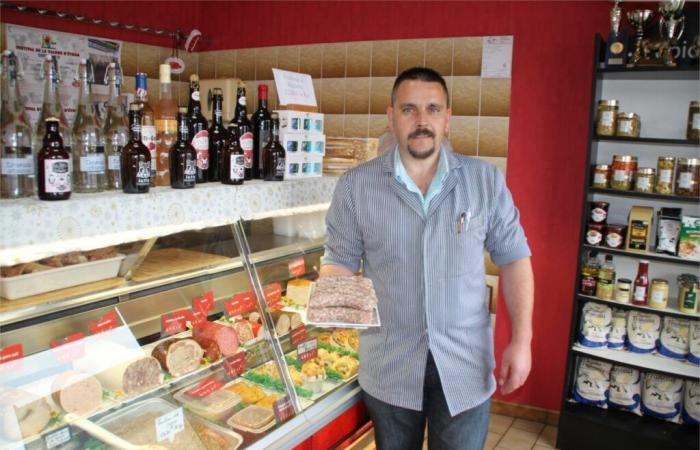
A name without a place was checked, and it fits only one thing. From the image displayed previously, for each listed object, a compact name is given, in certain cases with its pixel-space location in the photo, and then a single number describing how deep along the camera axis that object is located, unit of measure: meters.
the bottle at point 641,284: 3.56
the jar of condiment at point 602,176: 3.59
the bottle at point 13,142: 1.70
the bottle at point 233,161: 2.27
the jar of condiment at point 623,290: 3.60
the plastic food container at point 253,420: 2.07
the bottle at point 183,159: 2.07
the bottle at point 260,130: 2.54
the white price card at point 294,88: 2.59
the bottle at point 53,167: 1.68
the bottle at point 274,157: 2.56
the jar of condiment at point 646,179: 3.46
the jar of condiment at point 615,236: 3.58
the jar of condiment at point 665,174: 3.40
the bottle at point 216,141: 2.28
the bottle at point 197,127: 2.15
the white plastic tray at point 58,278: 1.71
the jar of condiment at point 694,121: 3.33
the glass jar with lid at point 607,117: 3.54
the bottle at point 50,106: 1.77
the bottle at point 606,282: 3.63
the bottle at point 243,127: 2.40
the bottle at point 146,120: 1.94
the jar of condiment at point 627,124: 3.52
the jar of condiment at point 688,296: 3.42
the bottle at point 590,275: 3.66
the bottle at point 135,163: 1.90
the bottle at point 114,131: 1.98
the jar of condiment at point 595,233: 3.60
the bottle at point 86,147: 1.90
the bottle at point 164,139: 2.15
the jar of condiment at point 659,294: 3.50
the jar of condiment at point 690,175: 3.34
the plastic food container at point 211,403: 2.04
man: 2.08
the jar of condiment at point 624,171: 3.53
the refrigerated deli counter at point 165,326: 1.71
